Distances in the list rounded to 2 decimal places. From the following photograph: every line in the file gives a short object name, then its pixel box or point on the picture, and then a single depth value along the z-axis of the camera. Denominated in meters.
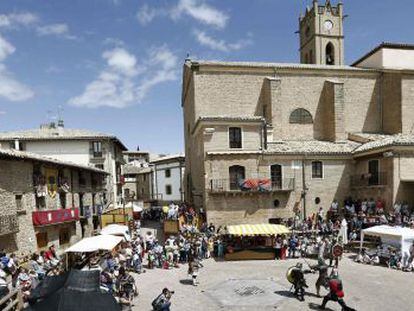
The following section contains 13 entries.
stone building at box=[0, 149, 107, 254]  15.81
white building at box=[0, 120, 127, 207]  34.72
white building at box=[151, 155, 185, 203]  47.25
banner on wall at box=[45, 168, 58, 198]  20.13
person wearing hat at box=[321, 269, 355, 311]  10.36
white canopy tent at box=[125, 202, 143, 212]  30.56
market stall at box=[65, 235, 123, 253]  13.89
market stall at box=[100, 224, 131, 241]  18.92
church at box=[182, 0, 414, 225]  24.00
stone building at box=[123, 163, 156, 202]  53.59
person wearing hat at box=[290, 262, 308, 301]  12.27
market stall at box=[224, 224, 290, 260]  18.81
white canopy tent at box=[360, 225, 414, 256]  16.75
